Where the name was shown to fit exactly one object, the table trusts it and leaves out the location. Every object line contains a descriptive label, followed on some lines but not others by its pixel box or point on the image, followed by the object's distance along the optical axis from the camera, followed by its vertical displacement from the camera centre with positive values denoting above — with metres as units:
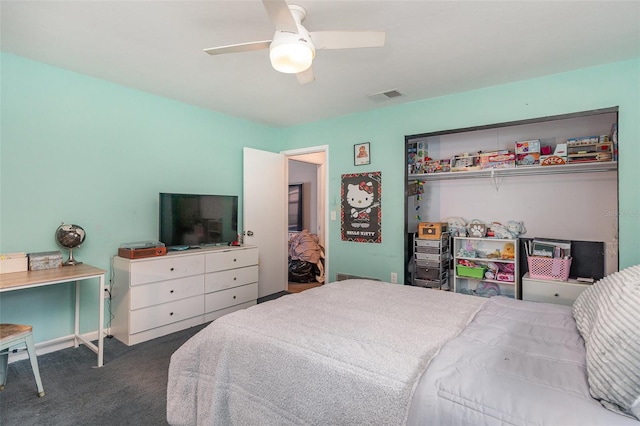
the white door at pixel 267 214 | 4.28 -0.03
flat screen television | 3.40 -0.09
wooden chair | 2.01 -0.80
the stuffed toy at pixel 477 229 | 3.43 -0.18
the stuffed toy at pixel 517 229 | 3.30 -0.17
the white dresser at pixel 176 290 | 2.94 -0.78
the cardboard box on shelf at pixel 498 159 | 3.13 +0.51
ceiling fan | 1.69 +0.94
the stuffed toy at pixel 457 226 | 3.56 -0.15
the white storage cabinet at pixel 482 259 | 3.22 -0.47
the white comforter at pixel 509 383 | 0.96 -0.57
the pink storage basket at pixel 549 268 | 2.90 -0.50
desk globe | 2.75 -0.21
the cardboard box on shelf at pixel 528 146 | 3.04 +0.62
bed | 1.01 -0.57
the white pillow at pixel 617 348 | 0.95 -0.44
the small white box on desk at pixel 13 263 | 2.40 -0.38
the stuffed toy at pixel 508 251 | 3.32 -0.40
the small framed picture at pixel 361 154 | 3.98 +0.71
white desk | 2.14 -0.45
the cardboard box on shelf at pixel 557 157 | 2.87 +0.49
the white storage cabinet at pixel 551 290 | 2.79 -0.68
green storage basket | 3.38 -0.61
